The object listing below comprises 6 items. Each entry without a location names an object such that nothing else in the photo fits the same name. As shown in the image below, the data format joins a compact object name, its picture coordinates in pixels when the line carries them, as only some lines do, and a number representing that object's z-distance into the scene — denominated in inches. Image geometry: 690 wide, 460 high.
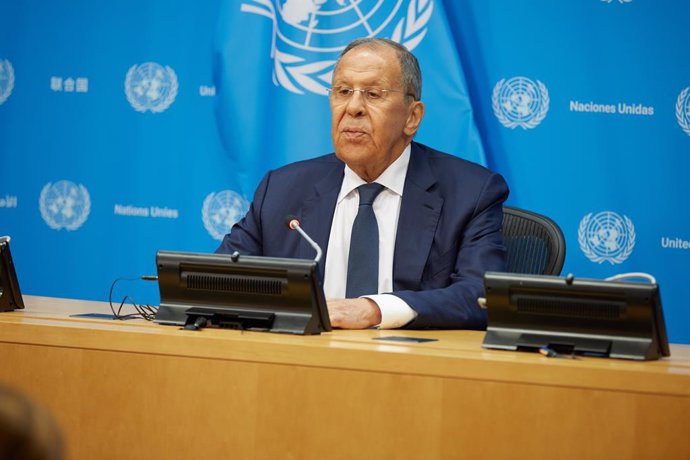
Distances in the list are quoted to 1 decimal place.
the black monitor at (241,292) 163.6
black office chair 237.2
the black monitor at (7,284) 187.3
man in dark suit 225.7
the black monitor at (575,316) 149.8
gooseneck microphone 181.9
